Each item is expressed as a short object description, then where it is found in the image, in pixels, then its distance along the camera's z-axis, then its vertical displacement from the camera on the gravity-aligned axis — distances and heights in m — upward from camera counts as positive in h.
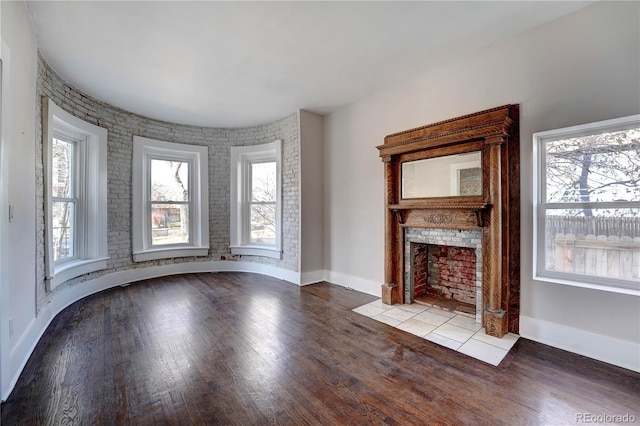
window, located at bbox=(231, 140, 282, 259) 5.42 +0.31
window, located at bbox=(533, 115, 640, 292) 2.19 +0.06
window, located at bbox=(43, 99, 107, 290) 3.60 +0.28
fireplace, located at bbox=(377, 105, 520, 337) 2.69 +0.08
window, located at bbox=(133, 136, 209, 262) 4.78 +0.29
